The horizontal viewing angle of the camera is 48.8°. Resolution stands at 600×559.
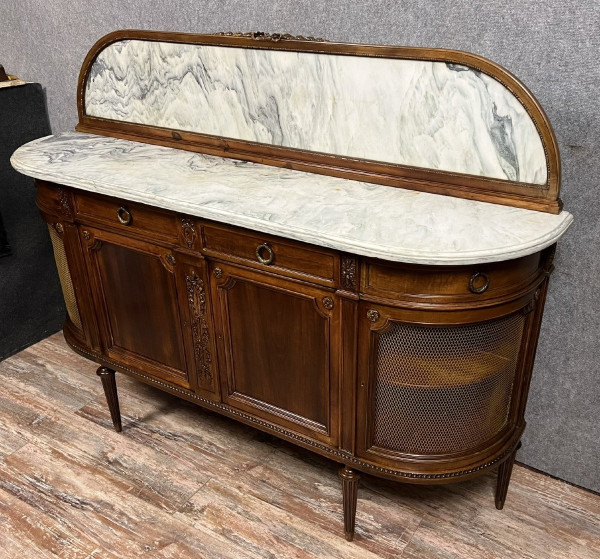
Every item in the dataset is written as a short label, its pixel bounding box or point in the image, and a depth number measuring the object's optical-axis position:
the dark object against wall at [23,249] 1.97
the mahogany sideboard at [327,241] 1.14
